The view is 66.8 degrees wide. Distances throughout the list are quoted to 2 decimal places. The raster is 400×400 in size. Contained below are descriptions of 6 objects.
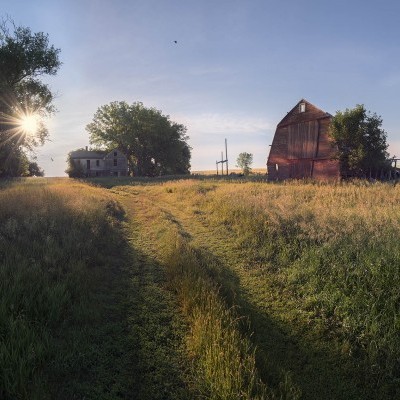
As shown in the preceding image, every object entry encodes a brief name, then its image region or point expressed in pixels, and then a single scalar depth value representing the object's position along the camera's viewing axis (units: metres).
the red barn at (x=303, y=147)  31.66
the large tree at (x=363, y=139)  28.38
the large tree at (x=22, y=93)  27.67
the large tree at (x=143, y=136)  65.19
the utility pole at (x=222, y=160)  66.54
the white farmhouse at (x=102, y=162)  67.88
